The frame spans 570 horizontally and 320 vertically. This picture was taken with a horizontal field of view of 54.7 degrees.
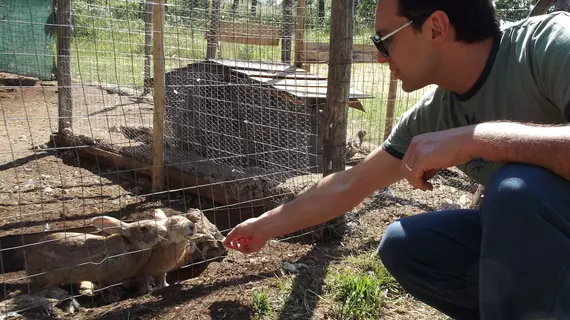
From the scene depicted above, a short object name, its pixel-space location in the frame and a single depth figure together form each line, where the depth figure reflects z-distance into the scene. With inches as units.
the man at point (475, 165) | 63.4
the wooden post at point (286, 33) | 236.4
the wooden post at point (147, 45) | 273.3
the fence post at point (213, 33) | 223.5
